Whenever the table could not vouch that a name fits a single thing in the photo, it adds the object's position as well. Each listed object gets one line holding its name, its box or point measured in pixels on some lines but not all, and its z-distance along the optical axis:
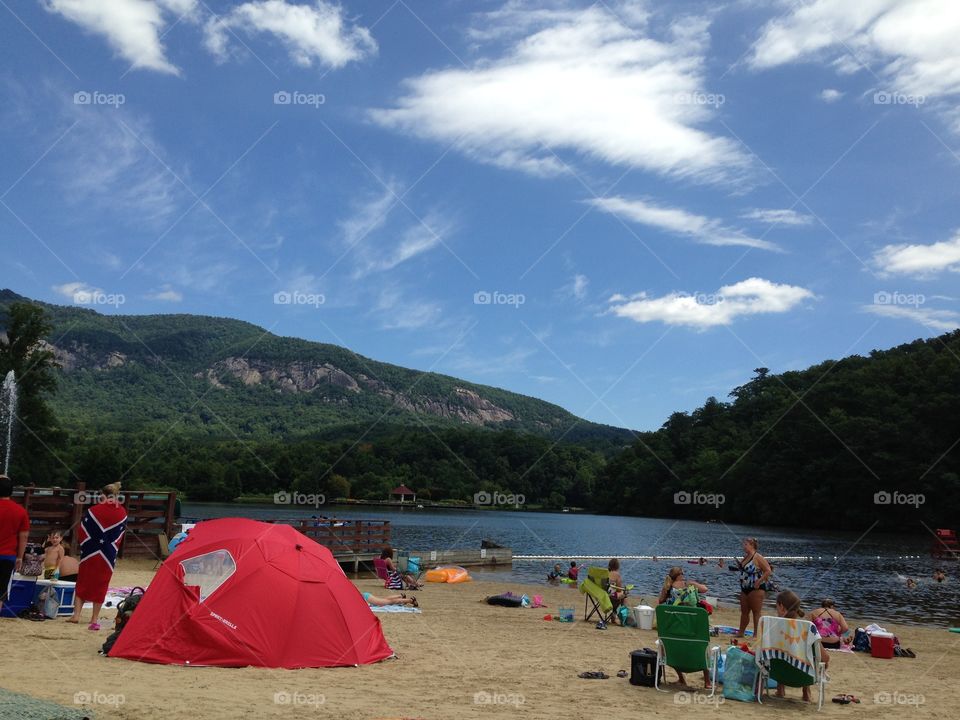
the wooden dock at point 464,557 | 31.75
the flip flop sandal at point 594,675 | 10.15
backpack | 9.53
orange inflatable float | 26.77
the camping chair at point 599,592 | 16.53
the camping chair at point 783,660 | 8.89
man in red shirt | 9.48
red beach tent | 9.38
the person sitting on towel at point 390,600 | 16.88
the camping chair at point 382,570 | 22.55
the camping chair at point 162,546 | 22.62
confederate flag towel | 10.96
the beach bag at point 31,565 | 14.27
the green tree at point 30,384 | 58.16
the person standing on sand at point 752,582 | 12.81
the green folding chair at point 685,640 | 9.57
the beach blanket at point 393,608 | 16.59
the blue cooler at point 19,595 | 11.63
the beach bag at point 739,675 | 9.29
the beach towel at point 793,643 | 8.84
